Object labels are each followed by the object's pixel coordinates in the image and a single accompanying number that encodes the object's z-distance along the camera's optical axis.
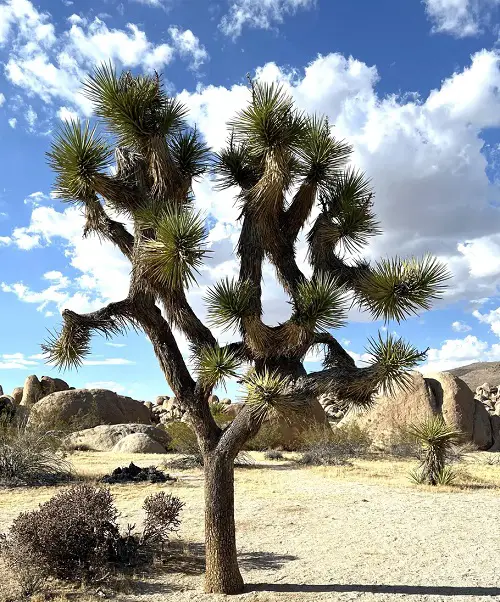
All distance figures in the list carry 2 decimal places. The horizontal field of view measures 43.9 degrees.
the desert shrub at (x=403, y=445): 20.08
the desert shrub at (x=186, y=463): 16.94
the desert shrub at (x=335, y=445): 17.95
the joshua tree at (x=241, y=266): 6.36
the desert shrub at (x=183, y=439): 18.38
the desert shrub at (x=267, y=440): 22.05
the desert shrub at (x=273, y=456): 19.48
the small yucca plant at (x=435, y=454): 14.02
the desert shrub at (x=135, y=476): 14.27
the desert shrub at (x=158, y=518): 8.07
